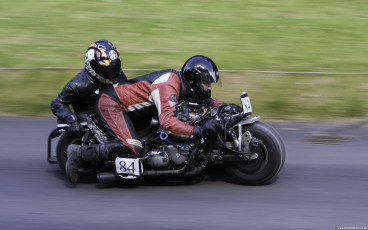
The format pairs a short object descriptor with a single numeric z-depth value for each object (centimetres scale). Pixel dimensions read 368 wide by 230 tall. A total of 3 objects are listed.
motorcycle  1151
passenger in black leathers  1210
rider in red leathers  1159
